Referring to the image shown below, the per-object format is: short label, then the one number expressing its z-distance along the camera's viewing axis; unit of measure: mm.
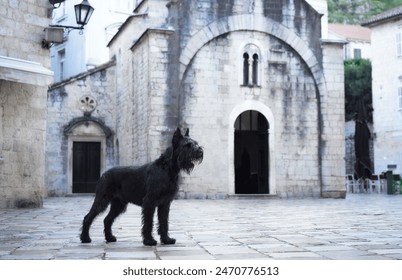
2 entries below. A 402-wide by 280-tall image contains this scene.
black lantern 12133
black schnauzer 5371
